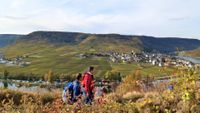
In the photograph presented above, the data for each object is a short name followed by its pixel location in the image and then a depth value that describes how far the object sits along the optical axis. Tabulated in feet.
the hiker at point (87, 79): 21.75
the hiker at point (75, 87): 20.12
